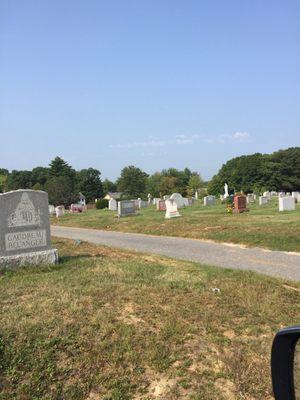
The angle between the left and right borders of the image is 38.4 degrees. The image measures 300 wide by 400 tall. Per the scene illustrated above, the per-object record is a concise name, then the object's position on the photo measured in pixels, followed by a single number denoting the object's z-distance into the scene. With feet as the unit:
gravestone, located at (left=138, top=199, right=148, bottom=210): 135.23
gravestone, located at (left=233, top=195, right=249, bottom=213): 80.32
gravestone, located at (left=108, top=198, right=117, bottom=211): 130.75
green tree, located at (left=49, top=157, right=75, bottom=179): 307.70
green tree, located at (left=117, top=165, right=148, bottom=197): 261.83
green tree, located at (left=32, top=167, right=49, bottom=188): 318.04
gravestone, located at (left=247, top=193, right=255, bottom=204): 129.80
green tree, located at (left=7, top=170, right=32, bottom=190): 323.57
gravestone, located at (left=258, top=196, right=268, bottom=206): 107.65
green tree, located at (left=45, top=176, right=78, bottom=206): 200.54
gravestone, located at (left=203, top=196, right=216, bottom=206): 118.73
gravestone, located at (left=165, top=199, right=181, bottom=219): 77.05
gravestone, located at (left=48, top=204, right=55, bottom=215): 134.12
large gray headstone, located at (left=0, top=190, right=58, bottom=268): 26.00
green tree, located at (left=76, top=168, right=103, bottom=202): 315.58
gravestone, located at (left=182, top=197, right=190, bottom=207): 116.26
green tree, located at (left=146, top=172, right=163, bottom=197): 260.62
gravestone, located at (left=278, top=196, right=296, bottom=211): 76.54
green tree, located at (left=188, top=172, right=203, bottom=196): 297.29
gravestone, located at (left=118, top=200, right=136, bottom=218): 91.62
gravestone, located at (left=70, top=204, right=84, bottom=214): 144.64
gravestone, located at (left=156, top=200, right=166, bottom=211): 107.30
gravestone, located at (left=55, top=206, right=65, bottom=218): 115.47
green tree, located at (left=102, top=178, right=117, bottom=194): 418.92
